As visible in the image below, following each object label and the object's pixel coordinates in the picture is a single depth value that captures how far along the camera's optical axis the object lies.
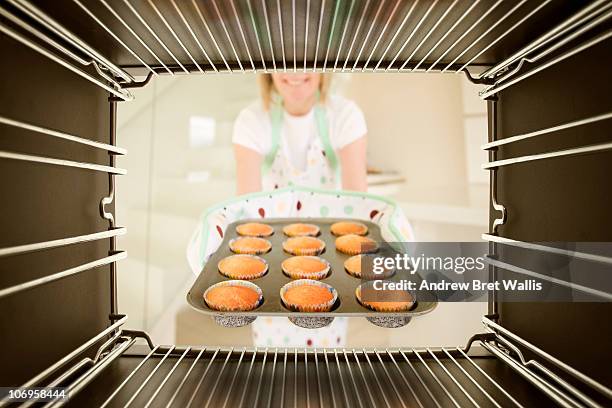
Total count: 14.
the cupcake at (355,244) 0.90
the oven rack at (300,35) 0.42
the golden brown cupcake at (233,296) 0.66
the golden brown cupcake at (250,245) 0.93
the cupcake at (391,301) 0.65
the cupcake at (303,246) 0.96
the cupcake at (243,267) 0.80
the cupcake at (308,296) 0.68
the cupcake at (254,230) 1.04
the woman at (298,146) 1.57
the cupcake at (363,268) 0.78
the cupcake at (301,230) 1.06
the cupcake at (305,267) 0.82
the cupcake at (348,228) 1.08
